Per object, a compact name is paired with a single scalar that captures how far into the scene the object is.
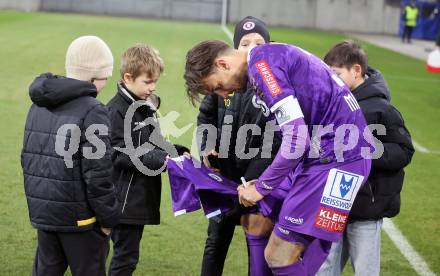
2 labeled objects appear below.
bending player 4.49
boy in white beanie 4.47
